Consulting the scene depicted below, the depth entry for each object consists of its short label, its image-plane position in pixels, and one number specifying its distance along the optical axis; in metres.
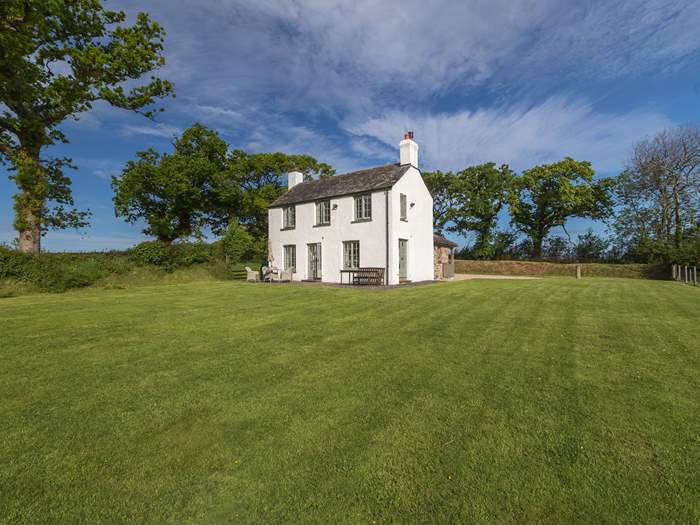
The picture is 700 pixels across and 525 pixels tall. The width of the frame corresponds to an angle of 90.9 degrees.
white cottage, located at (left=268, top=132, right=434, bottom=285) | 18.55
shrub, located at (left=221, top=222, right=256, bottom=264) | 24.27
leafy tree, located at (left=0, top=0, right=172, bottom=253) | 15.23
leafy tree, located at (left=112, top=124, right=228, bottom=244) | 30.28
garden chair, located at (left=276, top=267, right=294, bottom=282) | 21.16
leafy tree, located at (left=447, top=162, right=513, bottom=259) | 38.44
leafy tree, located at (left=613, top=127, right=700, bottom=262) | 28.45
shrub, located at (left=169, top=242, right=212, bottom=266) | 21.75
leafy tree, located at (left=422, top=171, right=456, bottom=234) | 40.53
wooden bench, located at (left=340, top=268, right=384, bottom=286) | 17.47
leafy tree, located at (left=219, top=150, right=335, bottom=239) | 33.41
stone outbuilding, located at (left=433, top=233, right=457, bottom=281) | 25.18
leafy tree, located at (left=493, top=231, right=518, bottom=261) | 39.56
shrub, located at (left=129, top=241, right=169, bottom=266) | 20.33
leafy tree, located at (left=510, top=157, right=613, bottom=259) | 35.59
